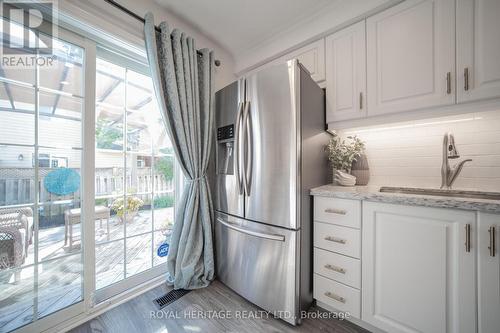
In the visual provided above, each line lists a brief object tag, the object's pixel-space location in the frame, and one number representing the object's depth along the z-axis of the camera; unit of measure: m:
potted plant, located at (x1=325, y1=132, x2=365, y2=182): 1.54
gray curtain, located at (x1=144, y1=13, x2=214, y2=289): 1.48
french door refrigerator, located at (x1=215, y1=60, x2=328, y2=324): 1.21
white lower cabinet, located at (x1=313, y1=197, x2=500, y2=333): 0.83
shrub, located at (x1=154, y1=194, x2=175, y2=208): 1.74
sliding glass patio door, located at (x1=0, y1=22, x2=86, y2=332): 1.03
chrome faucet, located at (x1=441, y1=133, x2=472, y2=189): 1.23
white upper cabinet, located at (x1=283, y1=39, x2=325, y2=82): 1.60
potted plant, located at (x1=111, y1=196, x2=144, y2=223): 1.51
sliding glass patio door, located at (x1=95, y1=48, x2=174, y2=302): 1.43
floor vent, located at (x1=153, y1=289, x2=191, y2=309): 1.40
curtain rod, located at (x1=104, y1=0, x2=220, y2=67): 1.25
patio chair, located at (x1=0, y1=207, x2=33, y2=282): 1.01
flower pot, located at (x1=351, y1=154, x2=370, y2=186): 1.56
